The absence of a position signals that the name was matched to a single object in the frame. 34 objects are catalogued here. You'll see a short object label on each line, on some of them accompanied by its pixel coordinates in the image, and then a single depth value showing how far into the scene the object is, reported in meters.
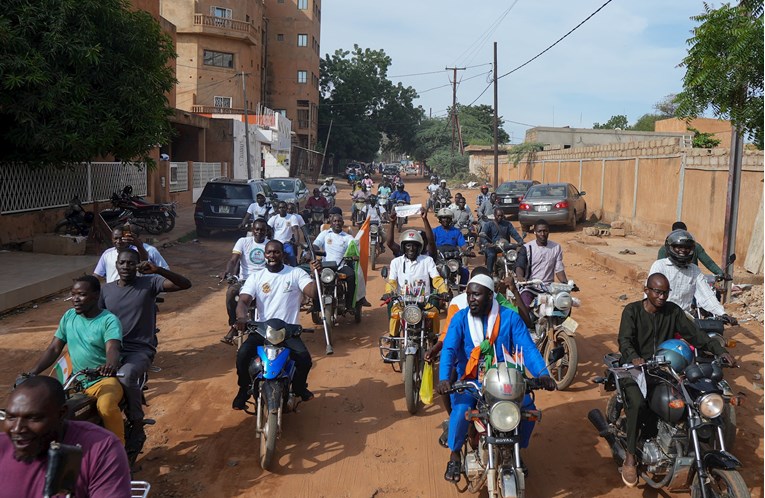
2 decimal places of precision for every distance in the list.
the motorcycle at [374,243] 14.82
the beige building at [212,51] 46.81
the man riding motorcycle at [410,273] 7.31
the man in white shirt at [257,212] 14.88
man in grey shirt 5.28
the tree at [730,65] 6.70
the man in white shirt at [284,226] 12.70
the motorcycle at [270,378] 5.16
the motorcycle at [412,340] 6.36
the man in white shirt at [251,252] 8.65
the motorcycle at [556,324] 7.07
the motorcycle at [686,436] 4.08
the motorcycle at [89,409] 4.10
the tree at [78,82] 12.48
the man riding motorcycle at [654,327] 5.11
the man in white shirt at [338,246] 9.71
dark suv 18.66
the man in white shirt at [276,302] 5.67
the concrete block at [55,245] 14.27
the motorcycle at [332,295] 8.91
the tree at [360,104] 69.81
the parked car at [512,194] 25.41
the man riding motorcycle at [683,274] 6.24
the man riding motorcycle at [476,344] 4.60
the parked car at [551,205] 21.44
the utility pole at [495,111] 35.74
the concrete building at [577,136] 45.38
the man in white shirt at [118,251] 6.78
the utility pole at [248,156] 30.88
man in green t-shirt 4.66
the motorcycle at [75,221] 15.73
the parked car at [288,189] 22.95
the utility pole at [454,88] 56.30
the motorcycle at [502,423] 3.96
